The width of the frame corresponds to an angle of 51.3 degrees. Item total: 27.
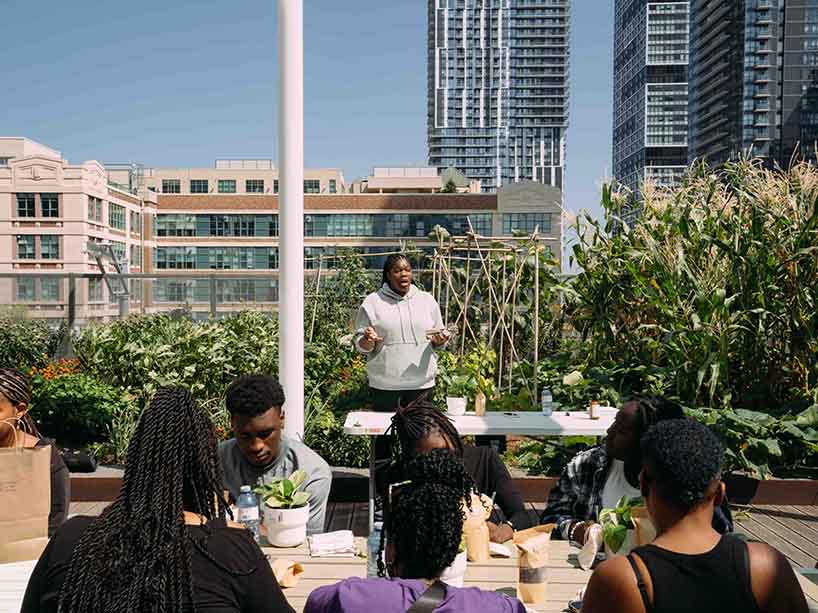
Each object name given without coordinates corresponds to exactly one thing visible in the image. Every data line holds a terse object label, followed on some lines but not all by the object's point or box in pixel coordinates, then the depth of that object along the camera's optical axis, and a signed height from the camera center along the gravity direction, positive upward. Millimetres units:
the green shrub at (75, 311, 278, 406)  6715 -638
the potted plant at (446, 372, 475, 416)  7037 -888
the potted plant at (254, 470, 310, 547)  2953 -814
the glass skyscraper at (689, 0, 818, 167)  115875 +28515
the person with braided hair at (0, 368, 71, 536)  3094 -570
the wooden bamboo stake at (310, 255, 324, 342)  8319 -87
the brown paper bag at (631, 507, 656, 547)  2361 -690
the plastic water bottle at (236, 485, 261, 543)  2953 -809
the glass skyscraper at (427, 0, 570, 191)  186500 +45258
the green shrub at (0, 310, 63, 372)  9238 -728
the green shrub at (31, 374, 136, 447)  6445 -994
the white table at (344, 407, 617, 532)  4719 -870
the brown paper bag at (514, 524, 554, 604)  2449 -838
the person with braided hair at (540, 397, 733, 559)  3143 -777
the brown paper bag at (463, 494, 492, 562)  2756 -826
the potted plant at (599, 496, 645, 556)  2439 -722
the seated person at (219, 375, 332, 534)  3303 -677
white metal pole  4535 +389
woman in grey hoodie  5301 -391
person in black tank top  1729 -582
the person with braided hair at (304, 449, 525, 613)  1746 -600
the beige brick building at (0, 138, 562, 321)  98812 +7162
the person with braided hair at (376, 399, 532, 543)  3064 -683
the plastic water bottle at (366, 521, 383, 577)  2525 -812
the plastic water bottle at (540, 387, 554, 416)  5367 -780
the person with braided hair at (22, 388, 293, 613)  1749 -573
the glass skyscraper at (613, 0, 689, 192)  175125 +41759
